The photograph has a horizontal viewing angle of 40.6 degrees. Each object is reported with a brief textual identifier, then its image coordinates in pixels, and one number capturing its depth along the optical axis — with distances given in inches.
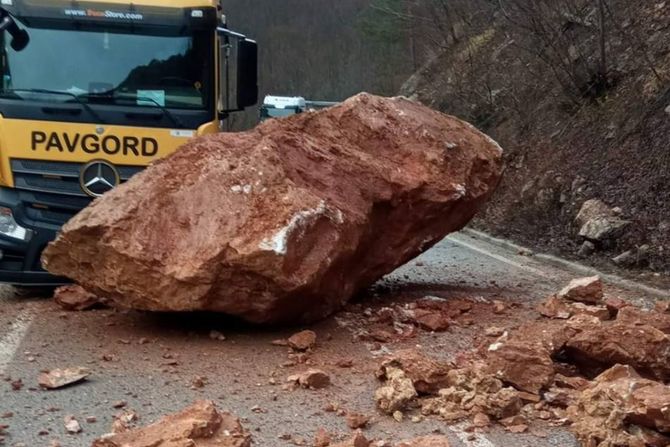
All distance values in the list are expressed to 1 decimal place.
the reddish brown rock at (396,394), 208.4
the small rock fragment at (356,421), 199.2
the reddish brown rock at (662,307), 296.3
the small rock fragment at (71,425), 196.4
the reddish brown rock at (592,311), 281.3
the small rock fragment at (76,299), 317.7
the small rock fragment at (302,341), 262.7
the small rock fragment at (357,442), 175.2
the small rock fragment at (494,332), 277.0
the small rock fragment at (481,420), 199.2
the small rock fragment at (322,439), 183.9
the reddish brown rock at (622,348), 227.5
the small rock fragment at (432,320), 289.1
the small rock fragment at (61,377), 227.3
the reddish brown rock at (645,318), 248.2
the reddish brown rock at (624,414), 172.2
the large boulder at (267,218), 261.7
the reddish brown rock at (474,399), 202.5
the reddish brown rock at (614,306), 283.3
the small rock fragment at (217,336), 278.1
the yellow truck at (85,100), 333.4
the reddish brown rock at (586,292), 306.8
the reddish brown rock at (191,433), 169.5
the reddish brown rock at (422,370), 216.8
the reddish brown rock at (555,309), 292.7
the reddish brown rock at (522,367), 215.6
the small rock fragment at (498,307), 313.6
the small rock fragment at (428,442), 172.2
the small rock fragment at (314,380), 227.8
